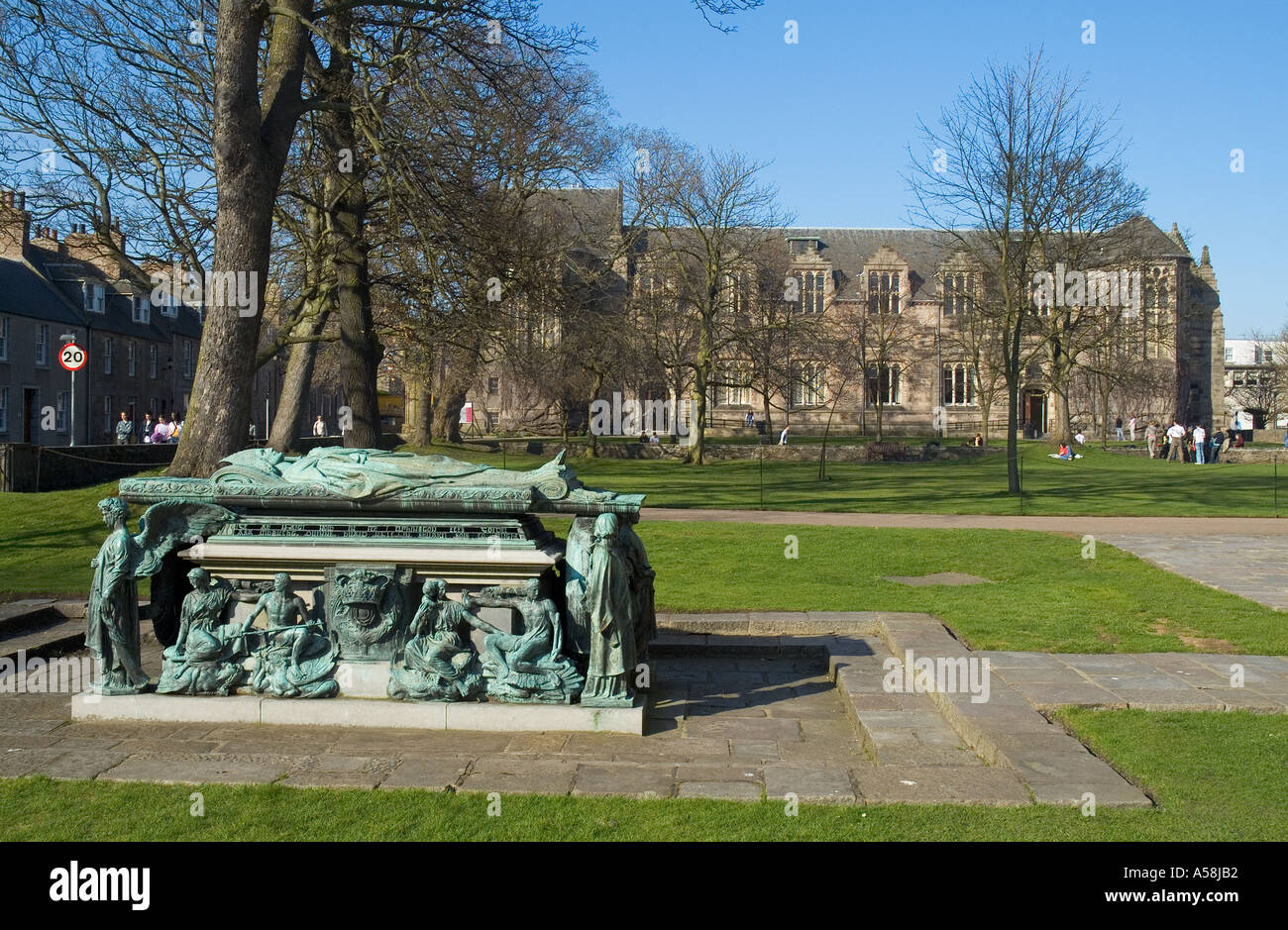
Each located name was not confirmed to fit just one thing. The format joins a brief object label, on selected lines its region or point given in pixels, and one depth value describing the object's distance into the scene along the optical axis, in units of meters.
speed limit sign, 24.36
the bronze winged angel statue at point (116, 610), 6.36
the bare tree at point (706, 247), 40.09
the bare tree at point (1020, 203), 25.19
